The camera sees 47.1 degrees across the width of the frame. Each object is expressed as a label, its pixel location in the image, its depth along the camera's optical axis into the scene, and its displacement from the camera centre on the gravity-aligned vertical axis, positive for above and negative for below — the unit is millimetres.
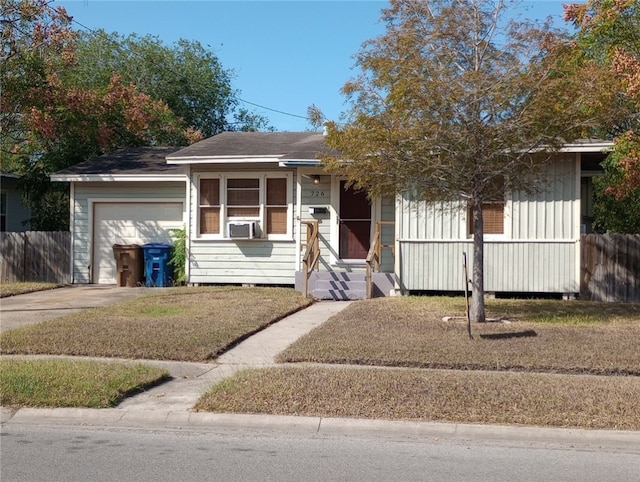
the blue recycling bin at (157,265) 18188 -394
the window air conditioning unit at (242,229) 17109 +488
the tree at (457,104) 10625 +2174
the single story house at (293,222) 15469 +672
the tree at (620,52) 11227 +3512
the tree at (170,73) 37562 +9243
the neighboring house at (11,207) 25438 +1481
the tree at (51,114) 17938 +4115
